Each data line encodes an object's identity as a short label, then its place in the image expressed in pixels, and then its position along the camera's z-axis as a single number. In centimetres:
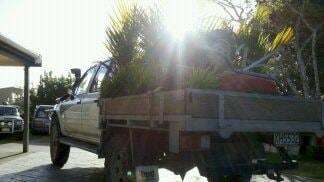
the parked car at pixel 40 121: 2509
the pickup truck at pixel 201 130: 441
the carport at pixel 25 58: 1336
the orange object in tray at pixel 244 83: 537
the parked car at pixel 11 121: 2208
